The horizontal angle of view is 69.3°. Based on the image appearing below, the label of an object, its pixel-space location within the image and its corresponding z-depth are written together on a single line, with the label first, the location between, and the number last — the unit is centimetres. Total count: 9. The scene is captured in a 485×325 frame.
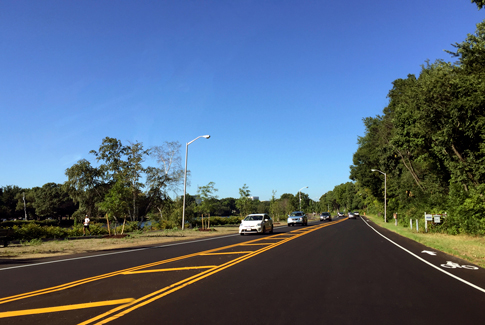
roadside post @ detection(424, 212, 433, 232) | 2507
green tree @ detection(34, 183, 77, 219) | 8319
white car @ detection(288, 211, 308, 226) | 4344
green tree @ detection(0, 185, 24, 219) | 8925
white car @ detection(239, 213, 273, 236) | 2611
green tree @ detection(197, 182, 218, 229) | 3669
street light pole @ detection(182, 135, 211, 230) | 3234
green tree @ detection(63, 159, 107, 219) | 4969
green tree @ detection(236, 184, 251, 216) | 5125
